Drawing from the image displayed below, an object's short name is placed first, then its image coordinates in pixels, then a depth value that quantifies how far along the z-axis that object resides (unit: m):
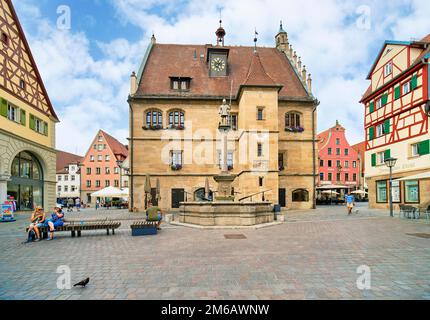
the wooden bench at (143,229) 12.00
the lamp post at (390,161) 19.77
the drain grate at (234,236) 10.81
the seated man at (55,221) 11.39
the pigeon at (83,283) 5.29
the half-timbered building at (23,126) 20.69
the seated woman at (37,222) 11.04
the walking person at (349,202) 21.76
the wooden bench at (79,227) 11.46
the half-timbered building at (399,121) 21.56
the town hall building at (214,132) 26.98
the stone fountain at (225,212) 14.27
